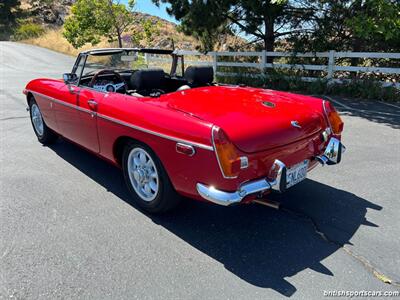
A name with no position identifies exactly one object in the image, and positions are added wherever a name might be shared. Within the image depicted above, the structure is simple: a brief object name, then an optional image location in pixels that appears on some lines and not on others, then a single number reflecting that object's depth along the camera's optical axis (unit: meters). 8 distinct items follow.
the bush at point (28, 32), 36.56
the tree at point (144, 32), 21.64
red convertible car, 2.67
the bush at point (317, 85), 9.12
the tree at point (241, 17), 11.18
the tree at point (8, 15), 46.95
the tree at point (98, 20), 21.20
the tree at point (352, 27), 8.55
